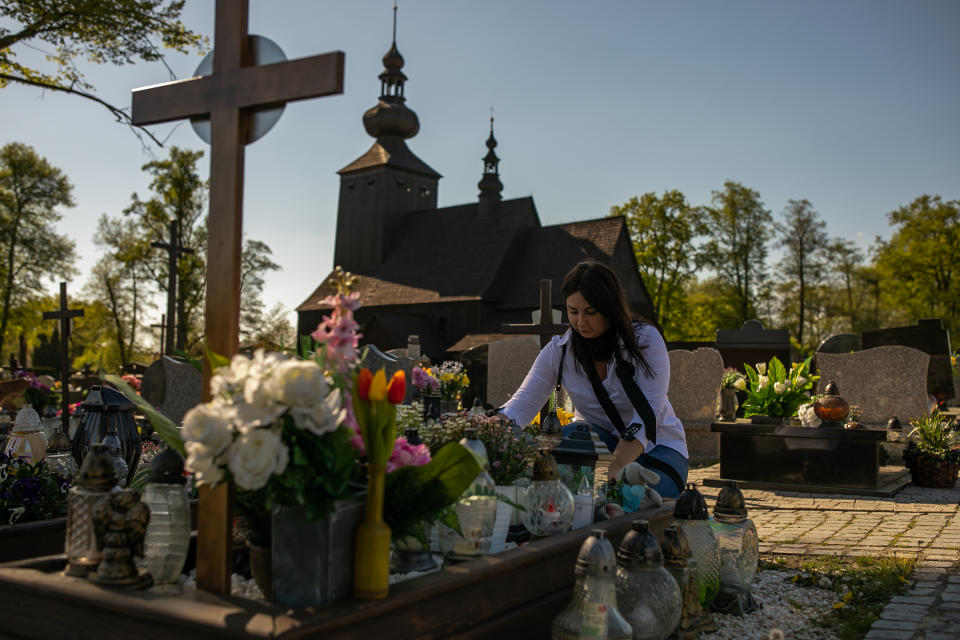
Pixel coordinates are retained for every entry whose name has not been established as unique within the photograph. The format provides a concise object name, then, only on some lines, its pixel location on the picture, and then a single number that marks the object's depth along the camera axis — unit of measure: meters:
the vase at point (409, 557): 2.75
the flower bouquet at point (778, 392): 9.02
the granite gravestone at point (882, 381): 10.59
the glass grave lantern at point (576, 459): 3.70
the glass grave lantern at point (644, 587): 2.90
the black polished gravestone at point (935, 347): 15.30
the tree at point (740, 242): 41.88
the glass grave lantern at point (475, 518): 2.85
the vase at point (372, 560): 2.21
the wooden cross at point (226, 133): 2.38
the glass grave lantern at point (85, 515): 2.45
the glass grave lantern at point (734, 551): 3.71
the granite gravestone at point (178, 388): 12.07
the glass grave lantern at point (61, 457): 4.35
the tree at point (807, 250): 41.06
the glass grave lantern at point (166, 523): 2.55
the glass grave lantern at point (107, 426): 5.08
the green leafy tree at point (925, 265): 35.25
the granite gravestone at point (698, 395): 12.59
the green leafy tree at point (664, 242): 40.41
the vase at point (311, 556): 2.16
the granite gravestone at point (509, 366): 13.44
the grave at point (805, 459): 8.09
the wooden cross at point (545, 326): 9.25
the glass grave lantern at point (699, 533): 3.53
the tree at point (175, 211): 35.84
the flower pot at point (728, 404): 11.82
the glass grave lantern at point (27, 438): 5.01
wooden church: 35.50
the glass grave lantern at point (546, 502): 3.24
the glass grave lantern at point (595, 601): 2.64
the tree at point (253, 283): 37.91
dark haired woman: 4.42
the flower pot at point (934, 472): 8.45
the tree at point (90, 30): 11.56
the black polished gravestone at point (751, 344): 18.83
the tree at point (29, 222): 31.89
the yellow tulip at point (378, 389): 2.23
